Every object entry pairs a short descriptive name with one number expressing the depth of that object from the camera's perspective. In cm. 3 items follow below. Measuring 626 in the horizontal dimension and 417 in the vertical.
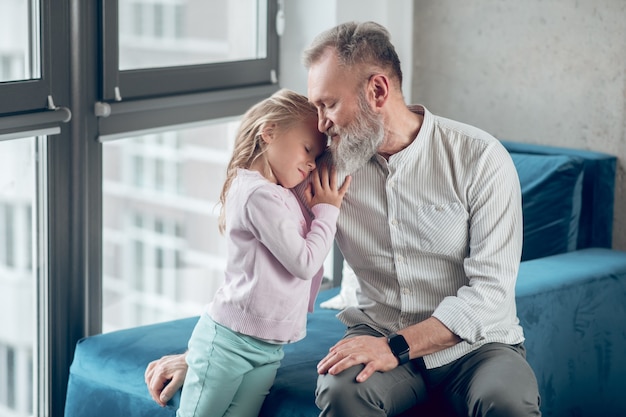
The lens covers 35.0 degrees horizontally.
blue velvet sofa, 240
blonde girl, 206
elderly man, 206
